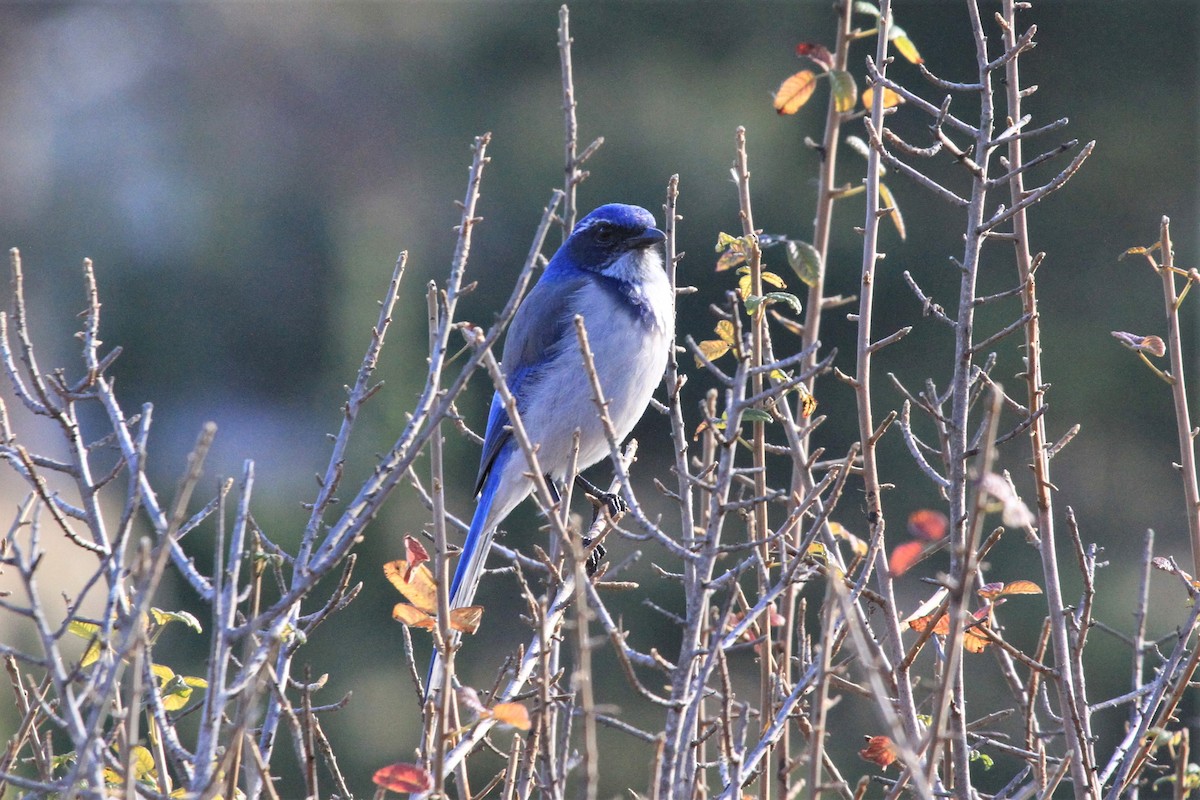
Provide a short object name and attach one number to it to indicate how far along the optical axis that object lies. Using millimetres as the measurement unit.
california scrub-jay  11635
